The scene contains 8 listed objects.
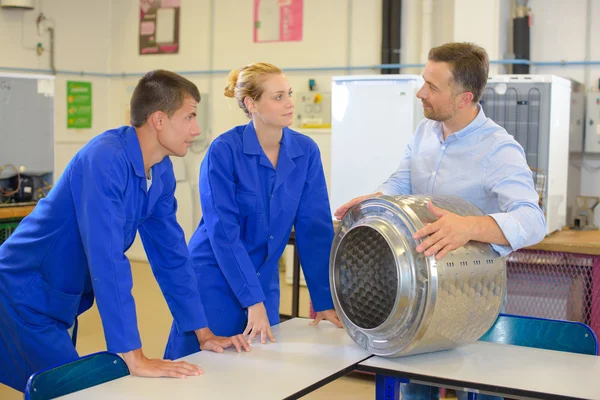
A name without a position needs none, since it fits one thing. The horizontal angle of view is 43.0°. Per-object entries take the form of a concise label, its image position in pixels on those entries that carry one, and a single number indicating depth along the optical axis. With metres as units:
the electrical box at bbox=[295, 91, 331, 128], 6.44
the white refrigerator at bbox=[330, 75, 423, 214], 4.57
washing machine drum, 1.81
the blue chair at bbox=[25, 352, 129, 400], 1.70
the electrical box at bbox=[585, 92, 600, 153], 4.85
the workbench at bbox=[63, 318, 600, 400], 1.71
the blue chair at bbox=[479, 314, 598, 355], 2.16
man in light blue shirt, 2.02
